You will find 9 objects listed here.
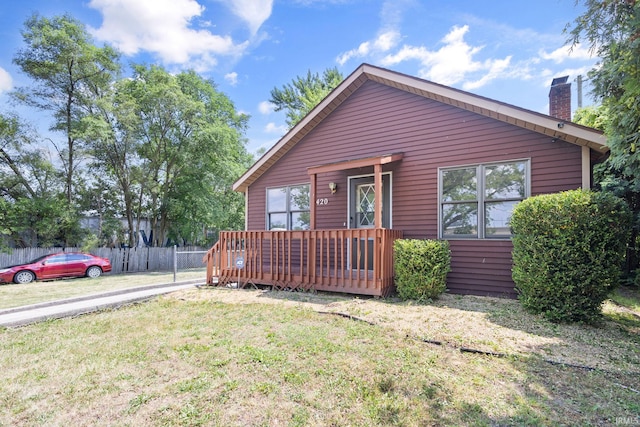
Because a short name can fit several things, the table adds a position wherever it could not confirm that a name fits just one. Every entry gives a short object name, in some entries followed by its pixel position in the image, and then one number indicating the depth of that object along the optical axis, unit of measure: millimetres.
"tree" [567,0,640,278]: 3291
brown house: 5750
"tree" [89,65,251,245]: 15773
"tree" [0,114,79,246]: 13179
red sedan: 11164
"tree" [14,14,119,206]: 13641
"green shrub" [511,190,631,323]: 4117
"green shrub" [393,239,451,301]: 5426
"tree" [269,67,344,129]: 24625
